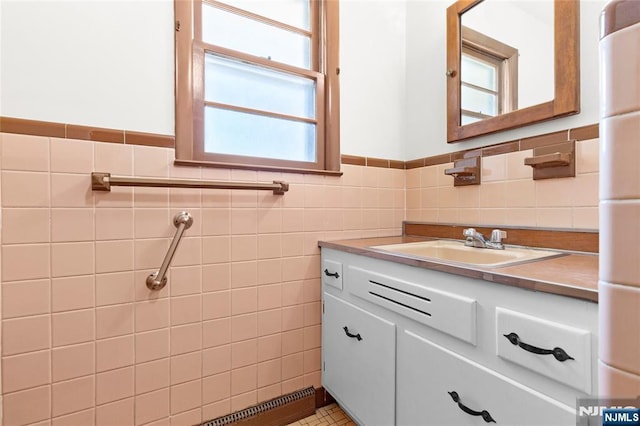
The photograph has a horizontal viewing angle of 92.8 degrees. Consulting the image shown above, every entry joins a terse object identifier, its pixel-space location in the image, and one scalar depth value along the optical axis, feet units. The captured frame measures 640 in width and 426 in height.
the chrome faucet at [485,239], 3.99
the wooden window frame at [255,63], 3.85
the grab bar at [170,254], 3.49
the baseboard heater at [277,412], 4.12
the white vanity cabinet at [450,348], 2.02
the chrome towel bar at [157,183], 3.30
